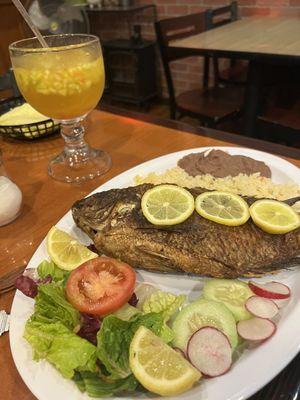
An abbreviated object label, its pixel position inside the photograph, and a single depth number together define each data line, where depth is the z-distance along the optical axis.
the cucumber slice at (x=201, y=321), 0.23
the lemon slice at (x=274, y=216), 0.29
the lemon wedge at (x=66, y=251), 0.29
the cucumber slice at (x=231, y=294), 0.25
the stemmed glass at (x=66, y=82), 0.39
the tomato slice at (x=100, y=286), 0.24
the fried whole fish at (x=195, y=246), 0.29
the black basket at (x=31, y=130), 0.50
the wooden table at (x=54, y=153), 0.34
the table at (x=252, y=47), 0.68
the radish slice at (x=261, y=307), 0.24
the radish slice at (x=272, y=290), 0.26
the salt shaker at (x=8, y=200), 0.36
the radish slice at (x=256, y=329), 0.23
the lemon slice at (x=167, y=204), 0.30
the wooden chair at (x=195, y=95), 0.84
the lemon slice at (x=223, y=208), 0.30
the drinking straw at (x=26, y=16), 0.39
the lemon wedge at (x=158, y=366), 0.20
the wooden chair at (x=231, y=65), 1.13
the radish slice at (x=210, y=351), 0.22
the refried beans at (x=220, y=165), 0.41
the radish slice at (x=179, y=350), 0.23
